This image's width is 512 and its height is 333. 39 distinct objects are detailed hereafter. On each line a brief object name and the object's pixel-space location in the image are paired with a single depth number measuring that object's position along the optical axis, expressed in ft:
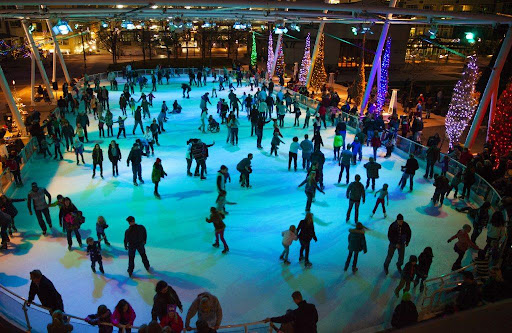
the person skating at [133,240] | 24.41
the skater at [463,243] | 25.40
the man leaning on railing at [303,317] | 17.93
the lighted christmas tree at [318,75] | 96.02
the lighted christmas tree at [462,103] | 52.34
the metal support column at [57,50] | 84.74
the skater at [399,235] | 24.89
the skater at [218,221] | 26.94
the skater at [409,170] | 37.93
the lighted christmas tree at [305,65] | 100.01
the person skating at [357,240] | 24.76
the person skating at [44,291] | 19.89
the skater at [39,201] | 29.53
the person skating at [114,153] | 39.73
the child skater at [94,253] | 24.84
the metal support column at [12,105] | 55.26
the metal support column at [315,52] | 91.18
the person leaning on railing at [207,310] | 17.49
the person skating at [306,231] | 25.46
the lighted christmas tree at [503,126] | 44.98
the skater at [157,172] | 35.54
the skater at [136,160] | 38.22
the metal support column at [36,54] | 74.95
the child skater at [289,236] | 25.64
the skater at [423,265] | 22.99
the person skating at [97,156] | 39.86
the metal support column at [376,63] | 65.82
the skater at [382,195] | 31.40
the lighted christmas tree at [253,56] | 131.44
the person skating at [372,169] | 35.88
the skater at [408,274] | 22.59
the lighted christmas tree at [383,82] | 70.68
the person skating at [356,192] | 30.50
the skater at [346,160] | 38.48
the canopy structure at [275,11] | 41.11
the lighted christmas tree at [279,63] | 113.09
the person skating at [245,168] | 37.14
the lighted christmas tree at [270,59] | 115.75
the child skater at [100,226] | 26.81
